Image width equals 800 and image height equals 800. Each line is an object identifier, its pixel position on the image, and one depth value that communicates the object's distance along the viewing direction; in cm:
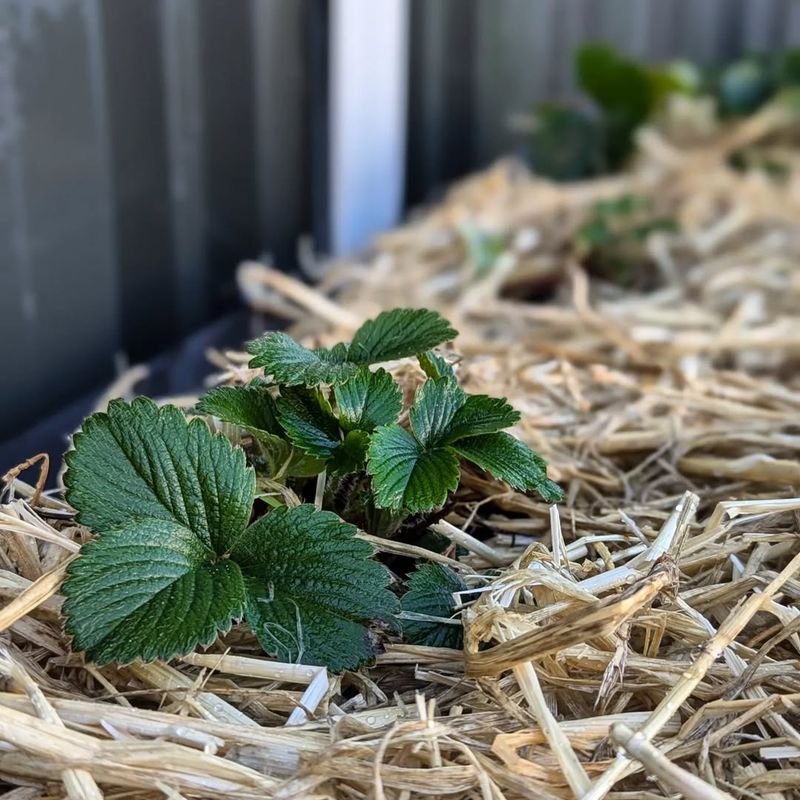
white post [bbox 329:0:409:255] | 169
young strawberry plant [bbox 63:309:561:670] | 55
